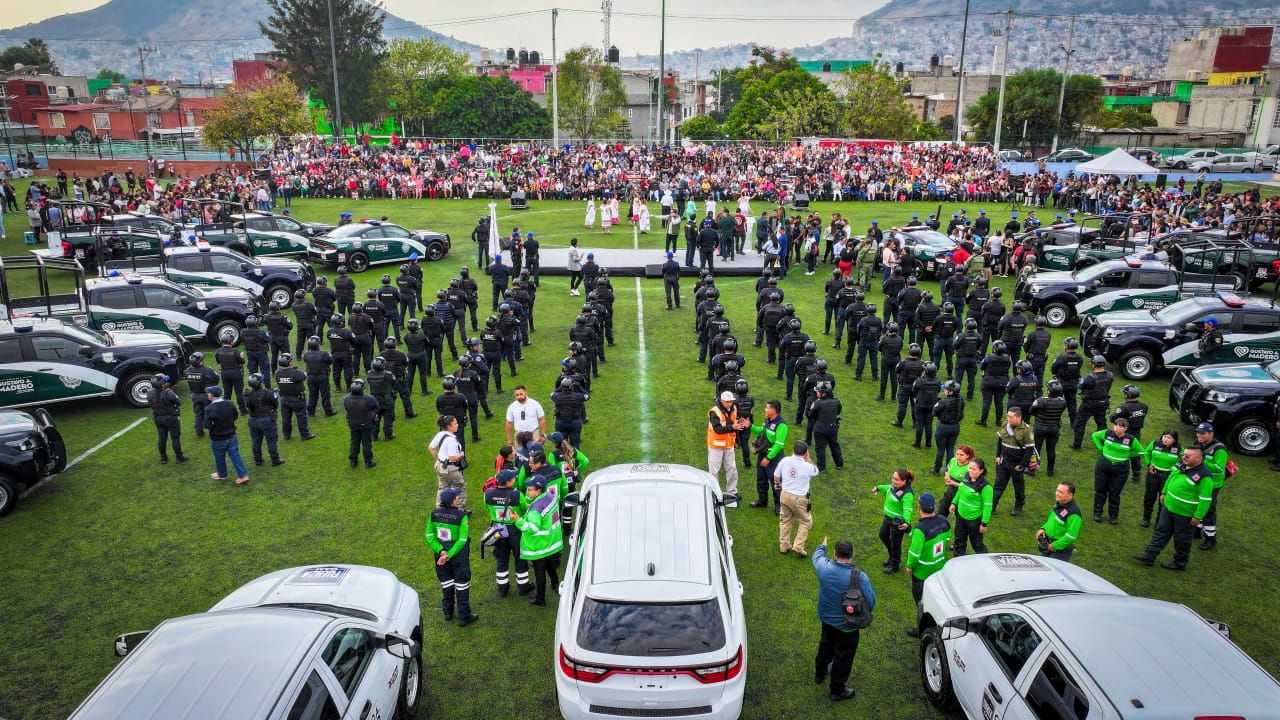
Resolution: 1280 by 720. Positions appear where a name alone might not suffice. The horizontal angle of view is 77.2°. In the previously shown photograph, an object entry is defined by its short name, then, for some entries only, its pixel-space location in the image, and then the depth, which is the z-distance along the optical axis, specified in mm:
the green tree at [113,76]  143750
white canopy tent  29219
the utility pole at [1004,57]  44250
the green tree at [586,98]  80250
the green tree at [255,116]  39969
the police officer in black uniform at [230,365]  12742
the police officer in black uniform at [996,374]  12487
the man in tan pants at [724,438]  10117
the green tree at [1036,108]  69000
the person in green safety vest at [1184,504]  8508
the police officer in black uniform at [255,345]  13938
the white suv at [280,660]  4539
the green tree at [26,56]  103375
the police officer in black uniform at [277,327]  14891
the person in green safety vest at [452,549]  7434
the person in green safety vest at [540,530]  7824
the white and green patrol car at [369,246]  24094
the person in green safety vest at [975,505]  8195
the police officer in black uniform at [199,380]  12070
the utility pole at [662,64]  41469
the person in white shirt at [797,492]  8773
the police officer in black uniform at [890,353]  13531
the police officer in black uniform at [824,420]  10812
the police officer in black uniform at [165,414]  11383
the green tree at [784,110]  60375
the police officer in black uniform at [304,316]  15641
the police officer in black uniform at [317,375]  12875
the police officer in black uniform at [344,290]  17516
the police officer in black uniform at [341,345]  13942
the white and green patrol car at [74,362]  12836
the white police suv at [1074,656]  4711
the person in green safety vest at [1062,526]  7801
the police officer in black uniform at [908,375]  12336
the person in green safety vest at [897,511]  8180
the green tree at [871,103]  60156
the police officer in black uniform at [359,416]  11070
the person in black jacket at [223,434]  10664
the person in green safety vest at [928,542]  7477
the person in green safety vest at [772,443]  9750
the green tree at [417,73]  75875
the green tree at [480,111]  73625
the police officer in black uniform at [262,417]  11273
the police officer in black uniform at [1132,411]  10094
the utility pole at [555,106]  45269
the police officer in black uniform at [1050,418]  10664
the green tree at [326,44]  64631
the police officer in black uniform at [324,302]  16547
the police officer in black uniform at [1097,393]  11625
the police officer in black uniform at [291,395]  11875
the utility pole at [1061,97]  64875
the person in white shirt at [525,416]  10930
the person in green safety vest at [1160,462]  9266
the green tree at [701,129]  81938
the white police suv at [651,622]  5605
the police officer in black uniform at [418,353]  13922
